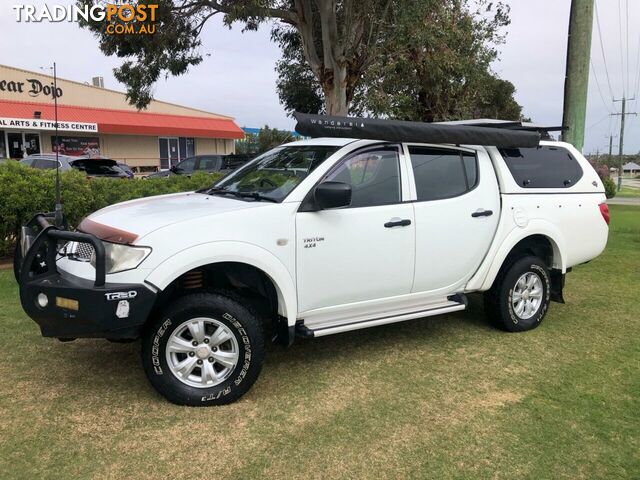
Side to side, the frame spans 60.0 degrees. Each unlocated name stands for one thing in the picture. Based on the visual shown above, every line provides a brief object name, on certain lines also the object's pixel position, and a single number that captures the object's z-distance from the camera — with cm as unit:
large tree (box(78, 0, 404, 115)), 1338
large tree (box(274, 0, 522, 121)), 1352
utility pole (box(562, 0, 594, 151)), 890
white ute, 353
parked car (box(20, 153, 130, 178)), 1647
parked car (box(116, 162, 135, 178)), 1785
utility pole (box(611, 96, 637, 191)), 6103
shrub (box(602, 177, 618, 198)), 2136
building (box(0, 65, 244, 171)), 2891
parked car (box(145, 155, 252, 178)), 1822
